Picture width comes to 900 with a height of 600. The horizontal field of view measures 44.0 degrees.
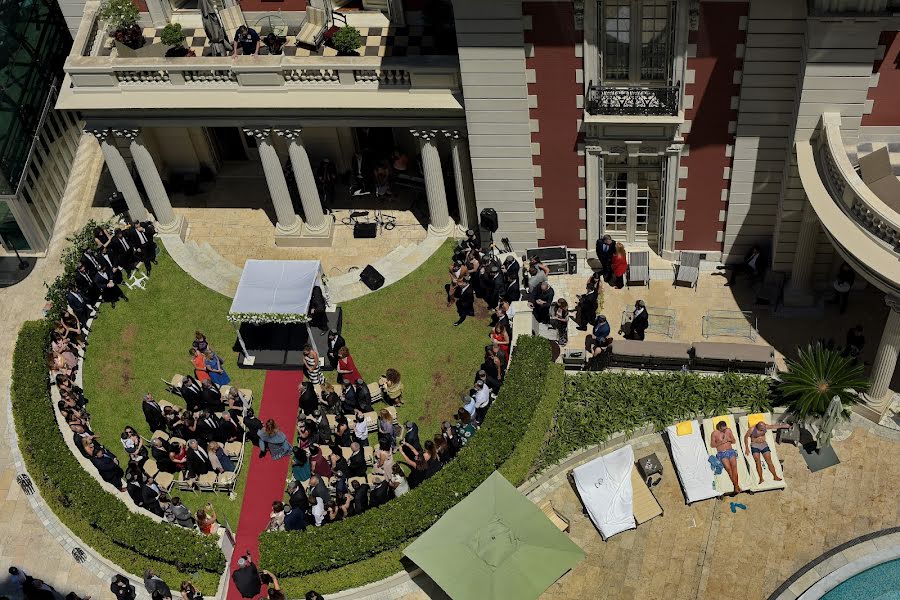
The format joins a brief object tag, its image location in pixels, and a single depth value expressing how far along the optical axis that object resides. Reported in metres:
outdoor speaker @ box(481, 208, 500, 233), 38.94
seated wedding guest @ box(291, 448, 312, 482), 34.47
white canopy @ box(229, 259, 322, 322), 37.09
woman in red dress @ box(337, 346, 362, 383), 37.12
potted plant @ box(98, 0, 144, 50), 38.94
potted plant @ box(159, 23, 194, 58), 39.06
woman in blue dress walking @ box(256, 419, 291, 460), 34.62
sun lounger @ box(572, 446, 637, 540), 32.91
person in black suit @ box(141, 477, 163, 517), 33.88
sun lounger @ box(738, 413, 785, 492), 33.28
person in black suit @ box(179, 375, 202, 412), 35.88
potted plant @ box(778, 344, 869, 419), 33.72
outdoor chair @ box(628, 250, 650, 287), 39.12
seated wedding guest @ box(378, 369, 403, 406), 35.69
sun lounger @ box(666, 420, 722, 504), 33.28
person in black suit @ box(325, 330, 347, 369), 37.19
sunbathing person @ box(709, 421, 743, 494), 33.34
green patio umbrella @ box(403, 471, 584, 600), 29.78
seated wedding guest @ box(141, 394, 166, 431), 35.56
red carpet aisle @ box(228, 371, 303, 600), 34.16
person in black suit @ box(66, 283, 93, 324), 38.91
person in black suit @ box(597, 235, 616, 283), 38.28
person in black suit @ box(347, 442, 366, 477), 33.75
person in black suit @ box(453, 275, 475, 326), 38.31
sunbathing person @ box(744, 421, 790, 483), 33.53
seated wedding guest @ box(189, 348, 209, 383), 37.56
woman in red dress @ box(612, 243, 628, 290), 38.38
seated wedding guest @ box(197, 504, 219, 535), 33.12
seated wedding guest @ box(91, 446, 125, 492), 34.38
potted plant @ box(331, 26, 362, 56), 37.66
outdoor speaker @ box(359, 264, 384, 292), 40.12
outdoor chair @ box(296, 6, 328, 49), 38.97
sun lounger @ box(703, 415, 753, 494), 33.28
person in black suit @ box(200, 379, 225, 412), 35.72
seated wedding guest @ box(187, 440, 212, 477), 34.03
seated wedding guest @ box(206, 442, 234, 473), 34.28
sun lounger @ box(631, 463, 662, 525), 33.03
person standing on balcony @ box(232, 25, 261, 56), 38.78
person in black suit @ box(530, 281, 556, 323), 37.06
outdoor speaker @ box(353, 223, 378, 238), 41.94
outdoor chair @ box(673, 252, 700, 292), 38.72
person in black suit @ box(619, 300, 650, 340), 36.34
